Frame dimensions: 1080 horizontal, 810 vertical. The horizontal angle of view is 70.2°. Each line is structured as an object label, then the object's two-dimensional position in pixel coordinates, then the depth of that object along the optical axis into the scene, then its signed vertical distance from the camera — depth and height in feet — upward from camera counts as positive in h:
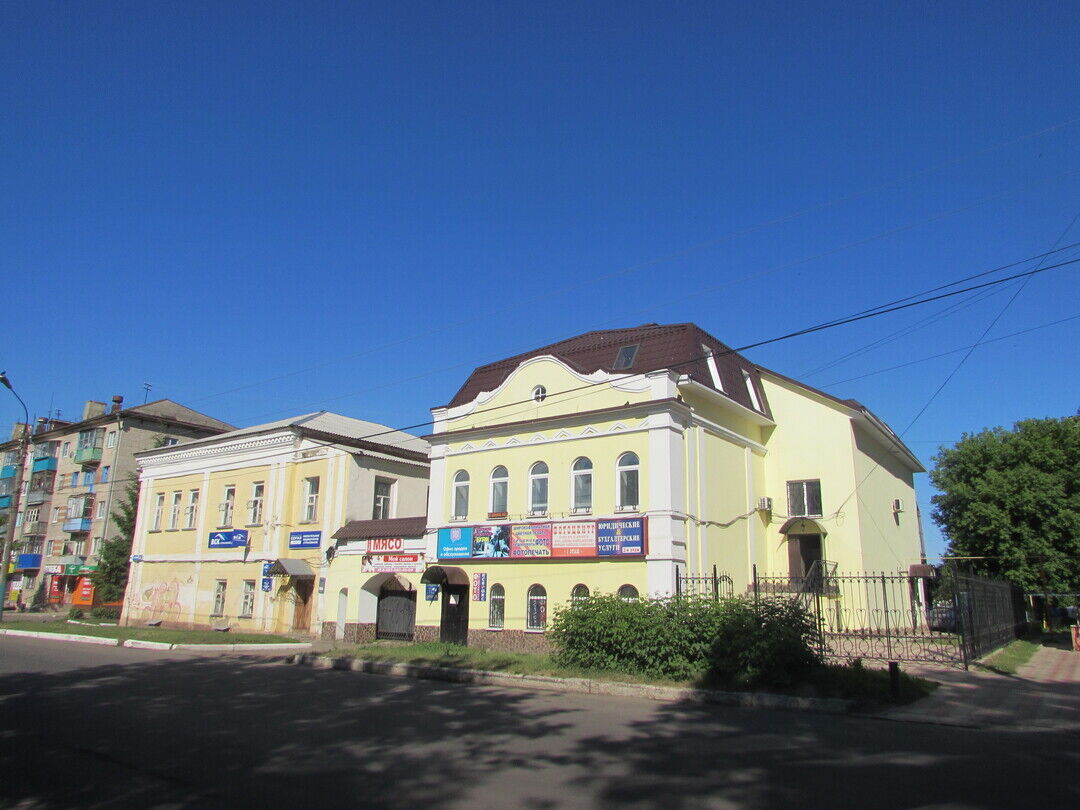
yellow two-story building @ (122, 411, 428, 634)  93.91 +10.00
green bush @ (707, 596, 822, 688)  42.63 -2.49
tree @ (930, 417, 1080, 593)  80.48 +10.33
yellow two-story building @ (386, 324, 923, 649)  67.26 +10.99
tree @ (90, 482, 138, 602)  127.13 +4.37
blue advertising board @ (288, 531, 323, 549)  92.48 +6.26
